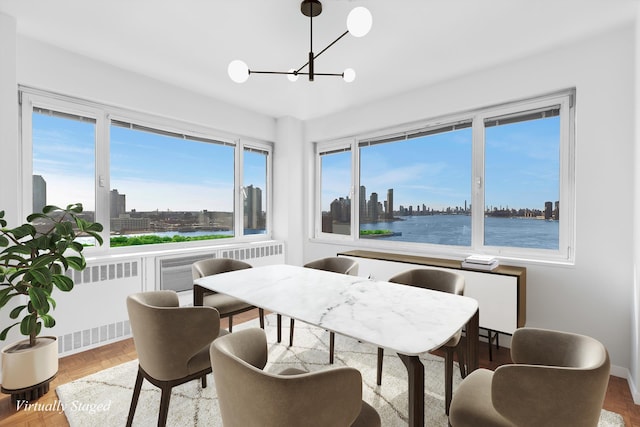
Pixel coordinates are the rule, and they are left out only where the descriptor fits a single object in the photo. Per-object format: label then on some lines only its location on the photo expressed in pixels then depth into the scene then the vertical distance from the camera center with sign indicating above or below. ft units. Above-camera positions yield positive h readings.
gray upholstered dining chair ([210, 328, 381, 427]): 3.07 -1.94
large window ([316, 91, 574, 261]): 9.53 +1.06
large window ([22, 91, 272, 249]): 9.42 +1.37
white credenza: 8.56 -2.36
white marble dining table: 4.02 -1.72
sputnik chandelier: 6.66 +3.19
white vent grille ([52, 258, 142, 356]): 9.00 -2.94
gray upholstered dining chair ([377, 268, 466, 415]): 6.32 -1.84
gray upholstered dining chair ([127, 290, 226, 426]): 5.14 -2.26
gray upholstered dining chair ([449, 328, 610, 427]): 3.43 -2.12
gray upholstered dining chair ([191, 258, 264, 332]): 8.52 -2.00
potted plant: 6.68 -1.87
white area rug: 6.35 -4.27
